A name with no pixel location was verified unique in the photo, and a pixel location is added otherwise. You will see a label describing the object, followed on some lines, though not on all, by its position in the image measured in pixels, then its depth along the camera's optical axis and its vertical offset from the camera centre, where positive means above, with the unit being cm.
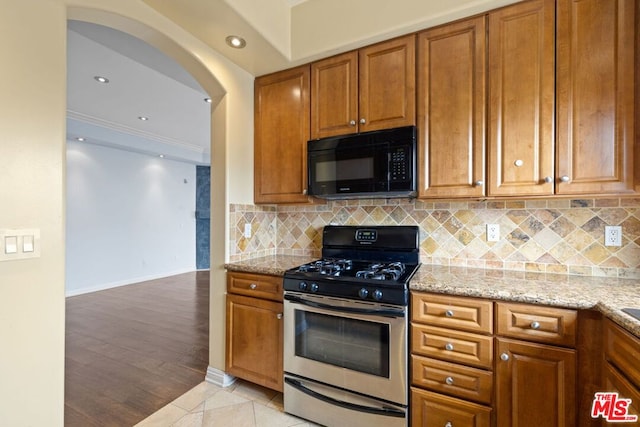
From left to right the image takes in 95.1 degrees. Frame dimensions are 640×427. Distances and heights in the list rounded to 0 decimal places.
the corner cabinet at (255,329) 200 -83
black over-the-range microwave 186 +33
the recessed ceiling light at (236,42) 195 +116
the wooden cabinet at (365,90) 192 +86
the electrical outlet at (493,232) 195 -13
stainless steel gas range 158 -77
